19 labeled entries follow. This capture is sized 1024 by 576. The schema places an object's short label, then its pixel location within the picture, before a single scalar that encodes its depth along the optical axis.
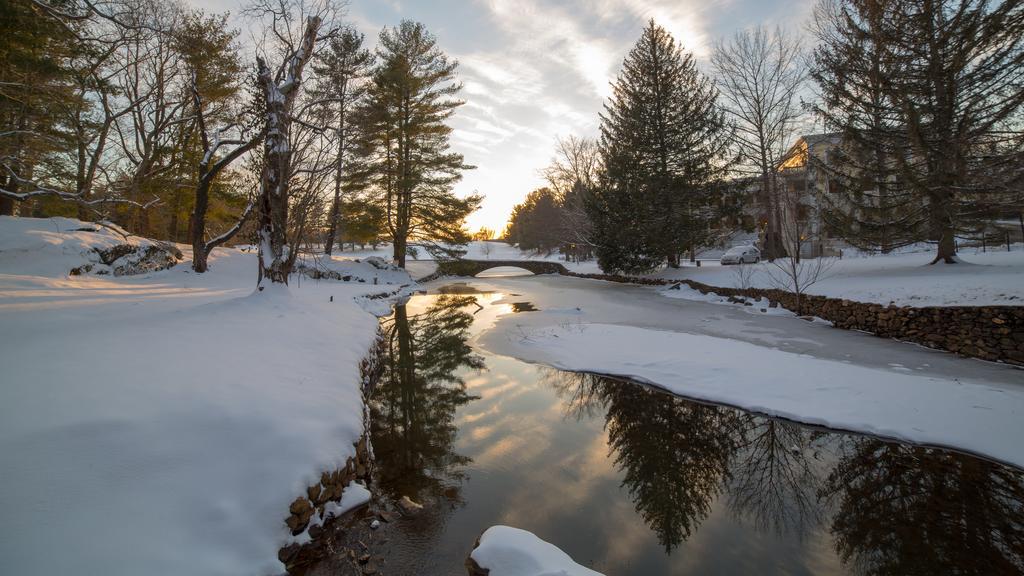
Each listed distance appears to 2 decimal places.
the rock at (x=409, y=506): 4.58
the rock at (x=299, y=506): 3.64
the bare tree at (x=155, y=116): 14.50
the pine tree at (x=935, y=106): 10.45
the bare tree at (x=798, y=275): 14.24
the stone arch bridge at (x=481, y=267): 29.28
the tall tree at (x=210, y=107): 12.31
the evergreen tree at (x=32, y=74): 8.71
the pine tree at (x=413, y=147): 25.84
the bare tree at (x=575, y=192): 34.38
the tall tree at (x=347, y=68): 21.17
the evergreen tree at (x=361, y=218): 25.56
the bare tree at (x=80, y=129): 6.19
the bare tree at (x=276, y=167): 9.26
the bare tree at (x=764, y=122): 21.34
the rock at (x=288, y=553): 3.39
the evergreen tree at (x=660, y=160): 22.66
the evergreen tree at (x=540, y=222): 52.94
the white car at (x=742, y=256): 28.00
